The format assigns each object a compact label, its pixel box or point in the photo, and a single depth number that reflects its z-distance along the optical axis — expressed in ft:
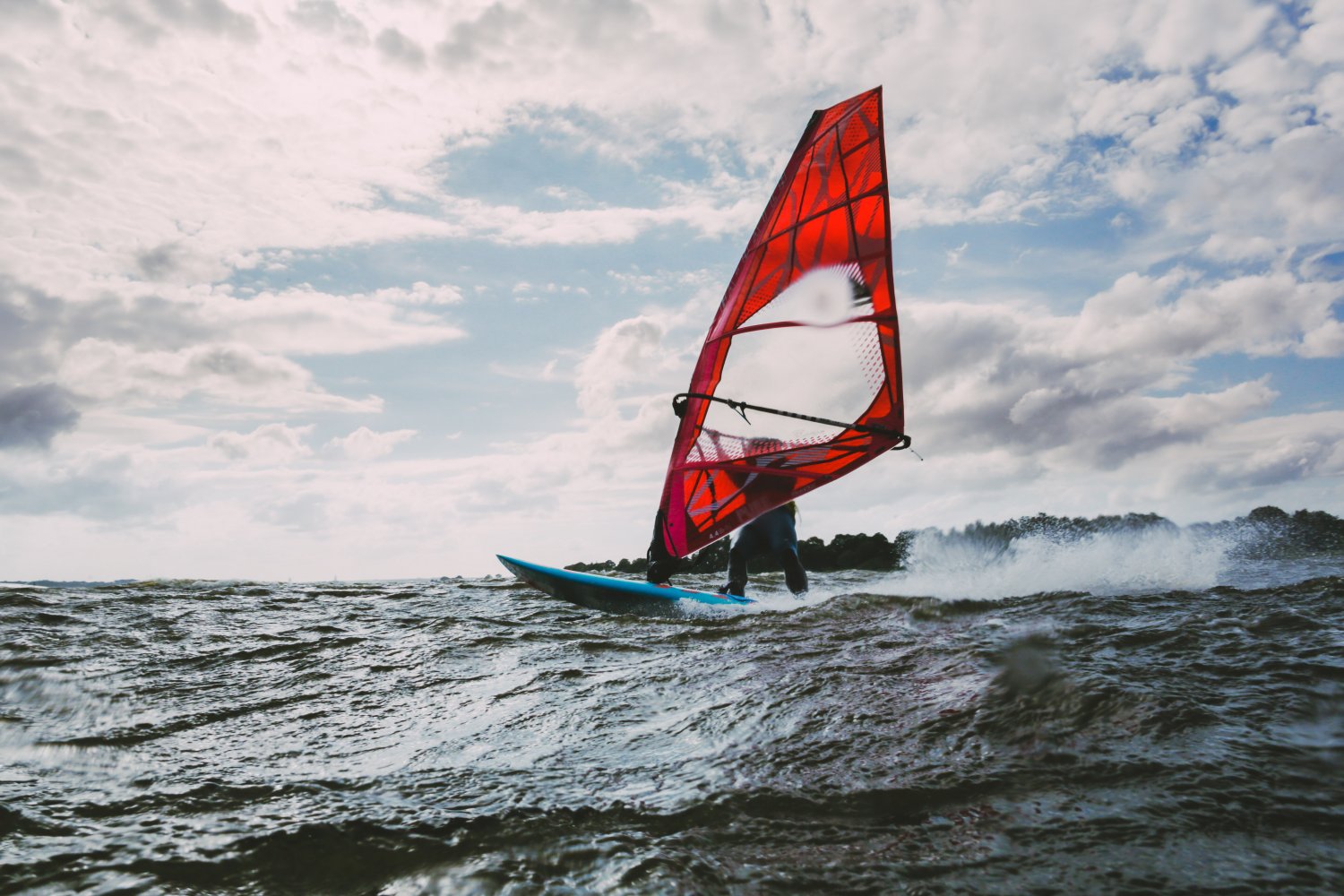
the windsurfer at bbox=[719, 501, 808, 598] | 31.27
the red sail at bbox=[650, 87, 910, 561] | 27.35
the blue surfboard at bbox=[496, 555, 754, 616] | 27.89
